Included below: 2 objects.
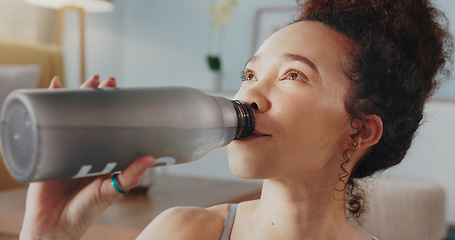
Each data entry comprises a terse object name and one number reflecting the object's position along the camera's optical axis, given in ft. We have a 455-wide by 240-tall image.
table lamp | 11.21
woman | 2.23
